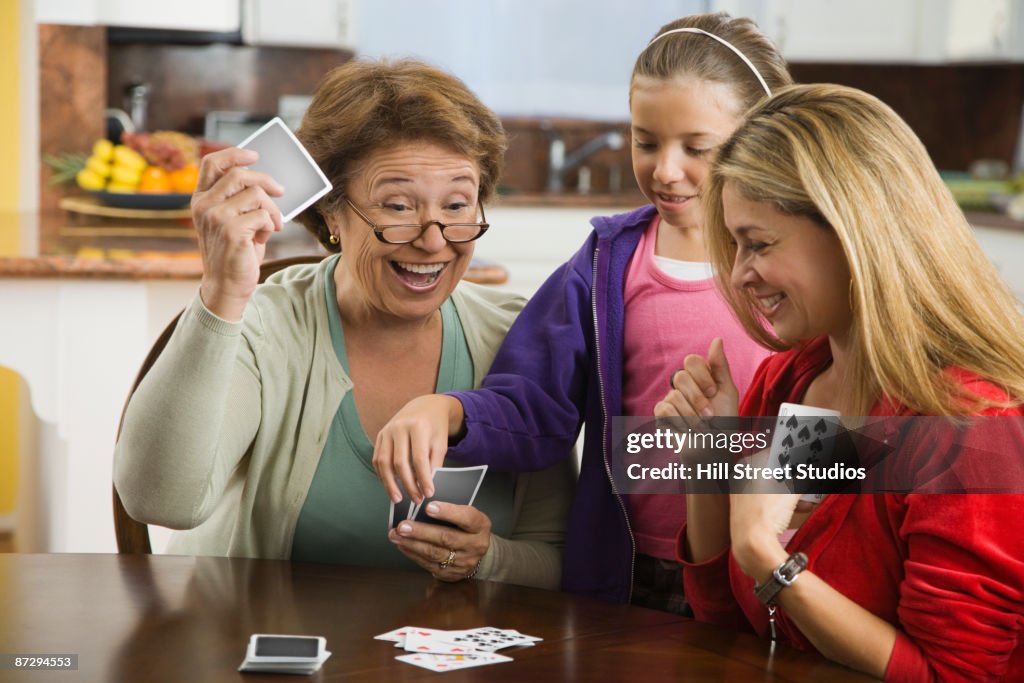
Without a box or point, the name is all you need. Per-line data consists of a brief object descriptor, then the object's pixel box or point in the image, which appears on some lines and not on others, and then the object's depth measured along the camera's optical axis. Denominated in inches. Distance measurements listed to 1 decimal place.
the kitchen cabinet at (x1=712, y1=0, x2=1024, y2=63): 213.6
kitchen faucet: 217.8
